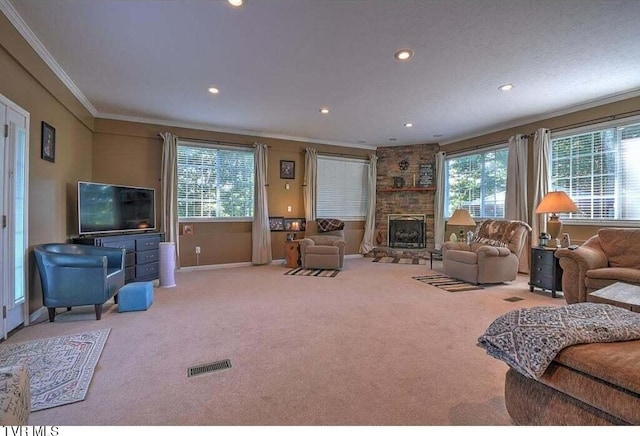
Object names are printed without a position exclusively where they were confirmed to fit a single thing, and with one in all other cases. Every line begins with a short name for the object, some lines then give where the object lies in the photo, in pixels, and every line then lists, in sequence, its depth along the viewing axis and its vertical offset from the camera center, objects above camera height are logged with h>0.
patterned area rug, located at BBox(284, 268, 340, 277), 5.13 -0.96
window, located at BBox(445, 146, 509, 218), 5.75 +0.72
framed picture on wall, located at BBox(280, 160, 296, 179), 6.33 +1.02
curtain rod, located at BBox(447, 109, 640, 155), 4.00 +1.40
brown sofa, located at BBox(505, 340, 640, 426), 1.10 -0.67
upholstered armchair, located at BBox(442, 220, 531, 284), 4.36 -0.54
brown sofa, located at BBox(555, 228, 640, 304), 3.08 -0.47
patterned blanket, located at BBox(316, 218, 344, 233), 6.34 -0.16
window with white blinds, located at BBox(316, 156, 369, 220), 6.73 +0.68
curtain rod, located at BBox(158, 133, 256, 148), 5.45 +1.41
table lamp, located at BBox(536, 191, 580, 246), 3.96 +0.15
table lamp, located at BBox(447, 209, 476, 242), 5.22 -0.02
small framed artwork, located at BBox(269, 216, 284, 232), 6.19 -0.12
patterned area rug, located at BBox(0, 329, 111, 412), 1.73 -1.02
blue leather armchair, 2.87 -0.61
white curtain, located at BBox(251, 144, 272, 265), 5.91 +0.08
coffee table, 1.92 -0.52
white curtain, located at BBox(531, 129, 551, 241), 4.84 +0.74
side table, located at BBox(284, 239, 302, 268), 5.76 -0.70
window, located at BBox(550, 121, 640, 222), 4.00 +0.70
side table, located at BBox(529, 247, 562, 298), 3.85 -0.68
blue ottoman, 3.25 -0.88
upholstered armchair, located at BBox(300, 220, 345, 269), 5.46 -0.64
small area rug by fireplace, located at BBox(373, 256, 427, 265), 6.25 -0.92
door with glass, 2.53 +0.02
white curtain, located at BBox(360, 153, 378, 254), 7.08 +0.16
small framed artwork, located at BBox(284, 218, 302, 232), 6.35 -0.14
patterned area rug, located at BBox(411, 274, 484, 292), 4.21 -0.97
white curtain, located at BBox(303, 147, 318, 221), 6.43 +0.74
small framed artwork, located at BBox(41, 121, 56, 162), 3.18 +0.80
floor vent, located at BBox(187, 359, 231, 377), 2.00 -1.03
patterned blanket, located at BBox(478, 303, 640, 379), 1.28 -0.51
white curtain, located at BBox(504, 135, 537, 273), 5.15 +0.58
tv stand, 3.82 -0.46
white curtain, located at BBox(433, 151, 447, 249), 6.76 +0.49
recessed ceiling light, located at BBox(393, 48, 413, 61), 2.94 +1.62
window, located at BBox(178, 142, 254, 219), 5.47 +0.67
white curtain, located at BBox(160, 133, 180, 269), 5.16 +0.51
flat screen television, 3.83 +0.12
